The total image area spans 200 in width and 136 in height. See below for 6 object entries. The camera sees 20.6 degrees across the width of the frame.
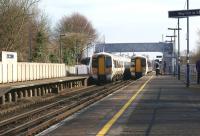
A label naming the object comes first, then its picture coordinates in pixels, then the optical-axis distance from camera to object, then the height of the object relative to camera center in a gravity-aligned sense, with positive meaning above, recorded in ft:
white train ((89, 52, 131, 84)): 162.40 -1.91
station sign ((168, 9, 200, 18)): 114.21 +9.93
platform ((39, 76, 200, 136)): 43.19 -5.58
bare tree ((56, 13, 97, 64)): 319.96 +17.23
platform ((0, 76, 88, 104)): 83.76 -5.27
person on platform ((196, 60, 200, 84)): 129.60 -1.42
